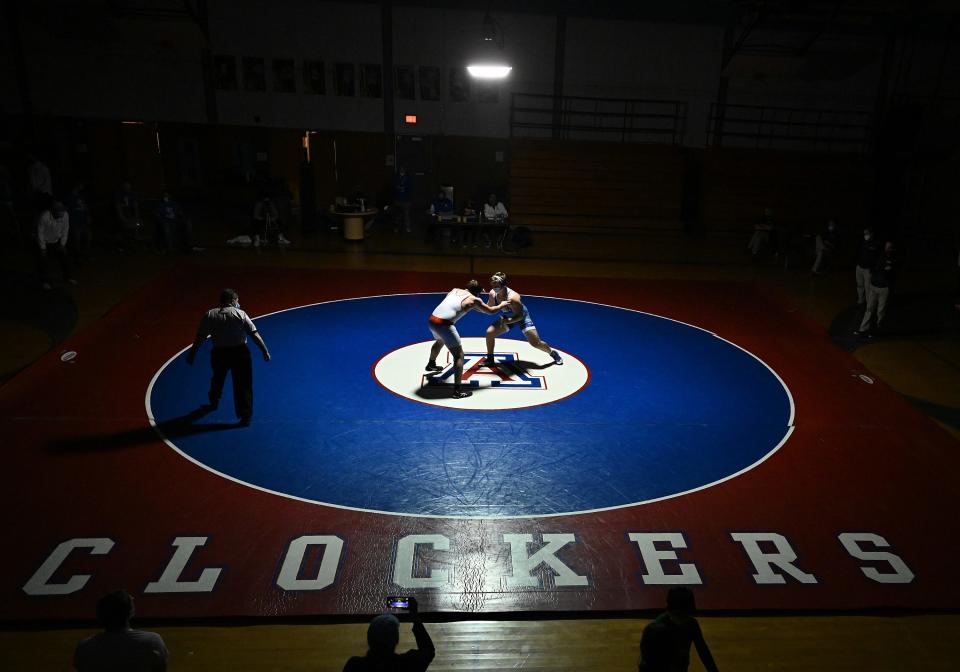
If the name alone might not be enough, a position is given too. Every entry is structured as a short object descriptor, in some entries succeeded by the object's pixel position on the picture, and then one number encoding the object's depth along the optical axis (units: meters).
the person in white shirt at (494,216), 19.61
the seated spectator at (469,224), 19.47
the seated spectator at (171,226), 17.30
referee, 7.99
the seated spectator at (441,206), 19.59
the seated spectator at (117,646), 3.48
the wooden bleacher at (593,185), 21.81
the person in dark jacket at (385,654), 3.39
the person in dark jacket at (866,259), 13.17
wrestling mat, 5.70
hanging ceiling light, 14.44
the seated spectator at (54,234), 13.41
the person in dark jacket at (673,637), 3.81
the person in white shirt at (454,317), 9.11
